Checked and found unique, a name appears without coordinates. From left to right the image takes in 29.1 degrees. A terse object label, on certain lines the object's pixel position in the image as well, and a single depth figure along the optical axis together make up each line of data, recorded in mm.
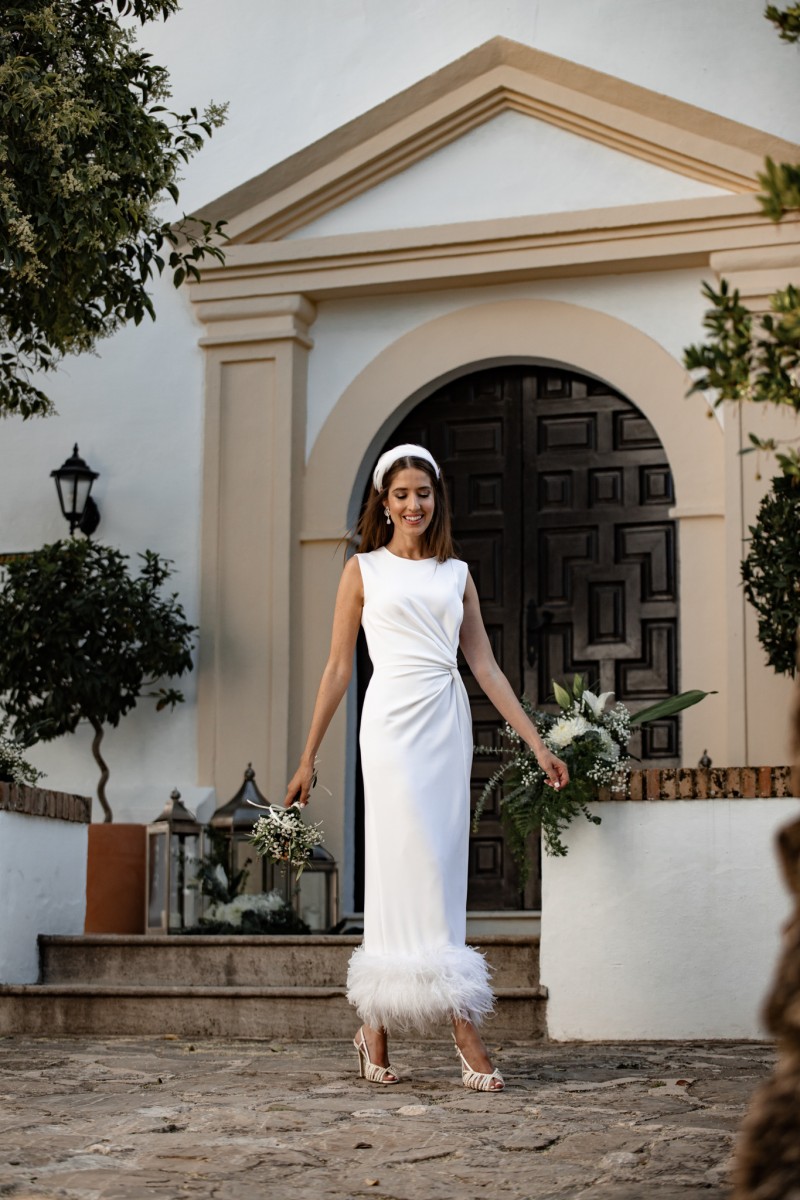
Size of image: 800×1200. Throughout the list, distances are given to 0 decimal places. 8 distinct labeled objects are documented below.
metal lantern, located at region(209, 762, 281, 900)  7673
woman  4551
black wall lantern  9039
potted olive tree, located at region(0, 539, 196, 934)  8172
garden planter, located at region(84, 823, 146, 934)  8055
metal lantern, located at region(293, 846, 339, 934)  7750
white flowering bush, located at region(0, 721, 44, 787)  6785
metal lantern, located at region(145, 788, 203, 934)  7438
